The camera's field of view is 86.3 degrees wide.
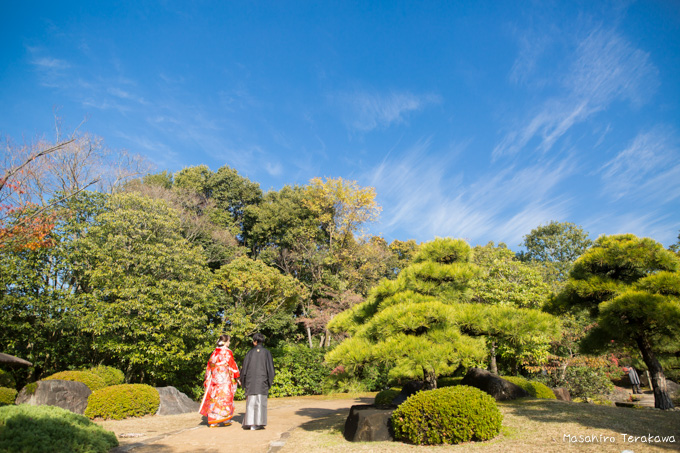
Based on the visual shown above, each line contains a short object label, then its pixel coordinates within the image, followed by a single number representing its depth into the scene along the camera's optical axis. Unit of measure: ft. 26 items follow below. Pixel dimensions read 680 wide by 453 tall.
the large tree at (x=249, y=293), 43.27
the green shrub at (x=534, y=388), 27.35
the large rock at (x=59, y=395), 22.61
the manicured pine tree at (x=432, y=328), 14.20
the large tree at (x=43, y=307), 30.89
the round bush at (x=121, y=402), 23.85
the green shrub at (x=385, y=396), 26.86
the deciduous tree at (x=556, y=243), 103.23
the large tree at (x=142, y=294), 32.35
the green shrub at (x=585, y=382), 37.73
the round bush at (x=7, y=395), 21.58
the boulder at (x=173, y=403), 27.20
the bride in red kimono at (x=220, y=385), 20.90
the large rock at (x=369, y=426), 15.28
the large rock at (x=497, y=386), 24.84
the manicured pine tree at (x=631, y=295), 17.74
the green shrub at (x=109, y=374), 29.63
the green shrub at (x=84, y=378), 26.17
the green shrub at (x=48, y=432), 11.37
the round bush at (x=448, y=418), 13.78
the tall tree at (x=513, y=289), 37.11
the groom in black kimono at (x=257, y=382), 19.71
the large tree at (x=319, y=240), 60.64
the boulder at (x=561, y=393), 30.60
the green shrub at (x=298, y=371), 44.70
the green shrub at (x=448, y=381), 32.25
